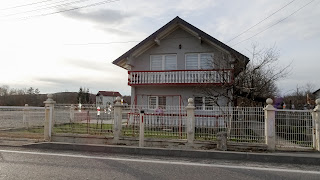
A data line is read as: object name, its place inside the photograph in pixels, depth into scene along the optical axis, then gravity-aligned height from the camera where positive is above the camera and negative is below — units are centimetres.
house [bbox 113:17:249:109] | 1667 +286
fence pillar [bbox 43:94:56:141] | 991 -59
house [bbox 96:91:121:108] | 8325 +242
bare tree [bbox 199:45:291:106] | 1440 +134
